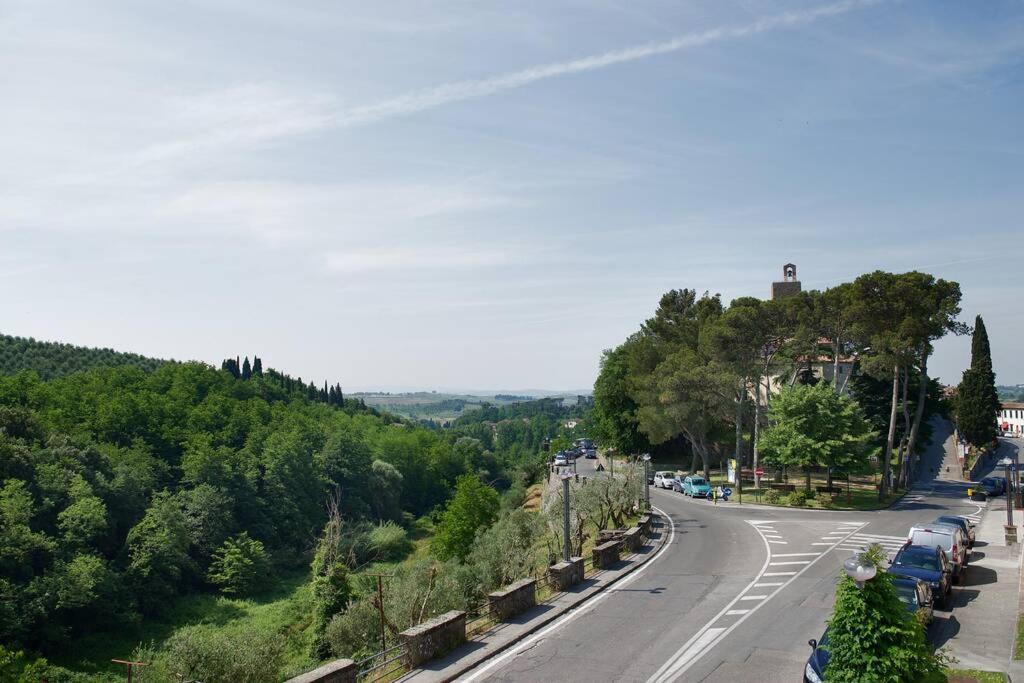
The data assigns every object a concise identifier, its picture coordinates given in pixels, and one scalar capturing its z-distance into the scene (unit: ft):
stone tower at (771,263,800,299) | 241.96
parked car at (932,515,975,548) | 81.97
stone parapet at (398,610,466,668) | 45.88
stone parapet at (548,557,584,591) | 65.65
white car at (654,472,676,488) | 188.16
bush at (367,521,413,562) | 215.31
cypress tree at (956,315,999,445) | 216.54
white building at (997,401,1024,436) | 410.15
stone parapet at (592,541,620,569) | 75.90
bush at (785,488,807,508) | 136.42
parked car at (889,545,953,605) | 62.59
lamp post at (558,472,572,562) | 67.77
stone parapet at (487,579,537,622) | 55.42
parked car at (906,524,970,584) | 73.26
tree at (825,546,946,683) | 33.30
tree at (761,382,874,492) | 131.64
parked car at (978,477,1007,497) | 146.20
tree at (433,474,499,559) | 156.04
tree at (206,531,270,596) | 175.11
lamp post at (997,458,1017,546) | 90.53
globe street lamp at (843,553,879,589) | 32.44
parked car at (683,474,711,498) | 160.97
